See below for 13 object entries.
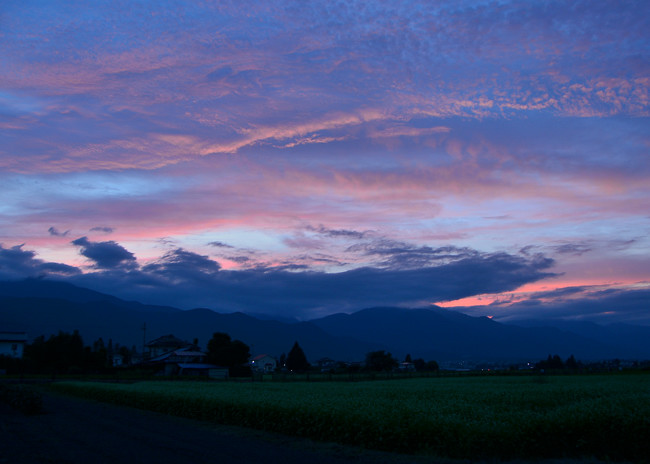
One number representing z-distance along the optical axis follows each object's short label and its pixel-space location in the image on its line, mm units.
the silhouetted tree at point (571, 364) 100575
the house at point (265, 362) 114944
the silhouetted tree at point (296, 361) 104312
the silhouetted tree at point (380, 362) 100750
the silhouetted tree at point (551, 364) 99531
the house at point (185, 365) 73312
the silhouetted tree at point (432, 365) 112375
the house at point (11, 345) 90938
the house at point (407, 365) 110262
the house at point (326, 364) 120762
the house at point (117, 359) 119875
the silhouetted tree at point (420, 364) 115400
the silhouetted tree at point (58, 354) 81438
